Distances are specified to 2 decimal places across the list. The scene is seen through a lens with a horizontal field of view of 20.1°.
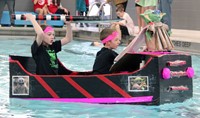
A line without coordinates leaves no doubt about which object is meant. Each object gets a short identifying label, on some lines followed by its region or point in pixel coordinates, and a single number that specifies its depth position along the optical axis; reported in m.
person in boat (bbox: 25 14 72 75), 6.10
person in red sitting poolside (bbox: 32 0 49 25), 17.84
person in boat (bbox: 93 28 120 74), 5.95
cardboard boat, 5.60
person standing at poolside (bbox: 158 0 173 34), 10.38
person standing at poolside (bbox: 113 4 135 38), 12.59
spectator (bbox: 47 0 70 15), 18.08
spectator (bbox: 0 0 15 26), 15.70
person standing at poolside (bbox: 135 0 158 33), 11.19
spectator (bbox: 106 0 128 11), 13.09
